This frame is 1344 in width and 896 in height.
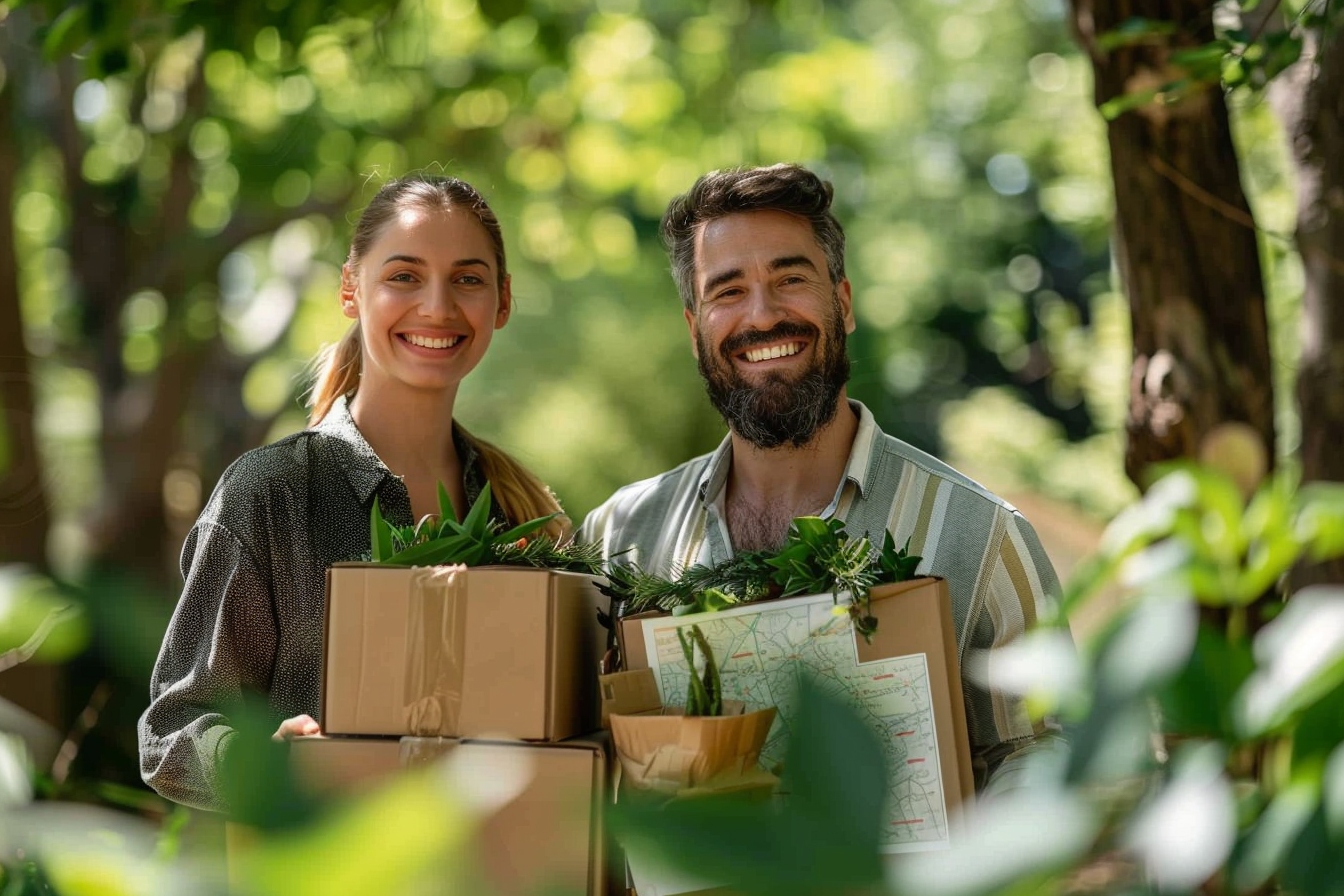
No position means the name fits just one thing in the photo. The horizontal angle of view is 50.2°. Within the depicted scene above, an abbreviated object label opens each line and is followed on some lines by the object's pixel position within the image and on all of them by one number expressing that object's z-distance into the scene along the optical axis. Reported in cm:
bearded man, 237
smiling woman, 207
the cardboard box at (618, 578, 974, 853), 167
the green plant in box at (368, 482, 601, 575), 172
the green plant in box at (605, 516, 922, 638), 169
